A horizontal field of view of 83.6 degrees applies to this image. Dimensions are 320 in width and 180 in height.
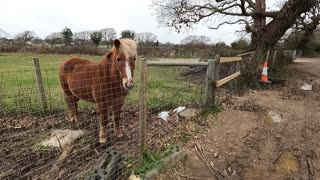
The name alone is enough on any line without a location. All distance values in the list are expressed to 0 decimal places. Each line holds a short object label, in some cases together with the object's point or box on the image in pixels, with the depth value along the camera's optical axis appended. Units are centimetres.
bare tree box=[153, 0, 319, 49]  945
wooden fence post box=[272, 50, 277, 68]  999
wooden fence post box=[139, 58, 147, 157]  245
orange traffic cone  706
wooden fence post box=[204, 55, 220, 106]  435
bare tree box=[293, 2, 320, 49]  1063
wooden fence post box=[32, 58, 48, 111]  410
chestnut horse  282
